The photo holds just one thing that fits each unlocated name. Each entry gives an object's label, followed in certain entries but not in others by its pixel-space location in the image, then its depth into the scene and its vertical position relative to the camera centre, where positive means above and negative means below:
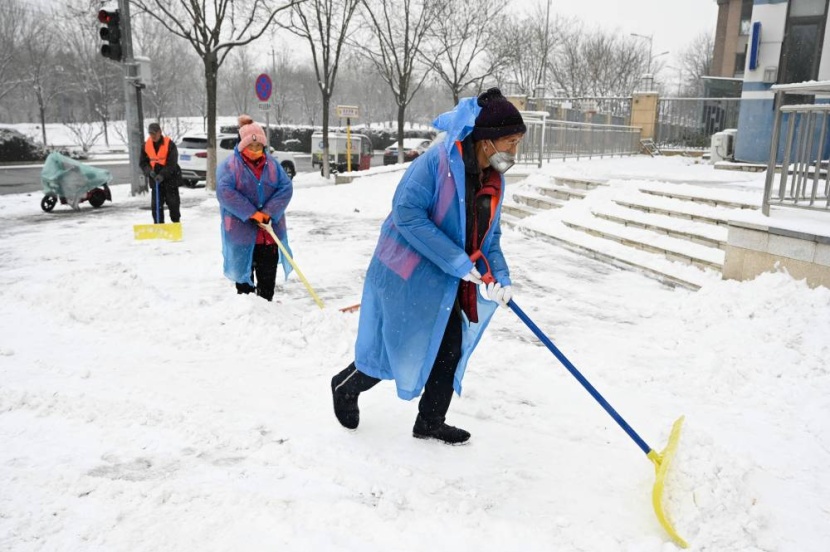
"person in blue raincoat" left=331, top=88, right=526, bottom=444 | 2.73 -0.55
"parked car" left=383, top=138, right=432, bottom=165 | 27.69 +0.02
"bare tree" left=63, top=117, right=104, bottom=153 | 30.11 +0.35
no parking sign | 14.53 +1.47
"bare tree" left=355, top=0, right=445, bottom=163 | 22.98 +4.35
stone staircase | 6.91 -0.96
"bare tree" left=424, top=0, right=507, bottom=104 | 25.28 +5.00
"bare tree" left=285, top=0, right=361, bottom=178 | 20.50 +4.13
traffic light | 12.01 +2.22
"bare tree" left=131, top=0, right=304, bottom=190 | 15.38 +2.83
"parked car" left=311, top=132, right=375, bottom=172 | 24.56 -0.11
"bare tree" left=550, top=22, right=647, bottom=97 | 40.22 +6.20
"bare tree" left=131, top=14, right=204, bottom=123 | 36.28 +5.95
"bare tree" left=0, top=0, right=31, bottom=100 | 30.95 +5.43
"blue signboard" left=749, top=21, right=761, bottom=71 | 12.43 +2.36
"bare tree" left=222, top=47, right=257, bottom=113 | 56.15 +7.00
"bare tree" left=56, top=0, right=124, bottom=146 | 35.66 +4.47
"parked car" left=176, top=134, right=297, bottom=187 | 17.84 -0.38
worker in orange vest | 9.51 -0.36
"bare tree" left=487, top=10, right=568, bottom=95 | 29.36 +5.78
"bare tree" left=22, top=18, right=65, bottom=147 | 32.97 +4.57
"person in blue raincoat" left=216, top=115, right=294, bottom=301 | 4.93 -0.50
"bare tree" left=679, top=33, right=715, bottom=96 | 55.26 +9.28
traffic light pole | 13.78 +1.01
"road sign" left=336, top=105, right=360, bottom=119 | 17.89 +1.13
